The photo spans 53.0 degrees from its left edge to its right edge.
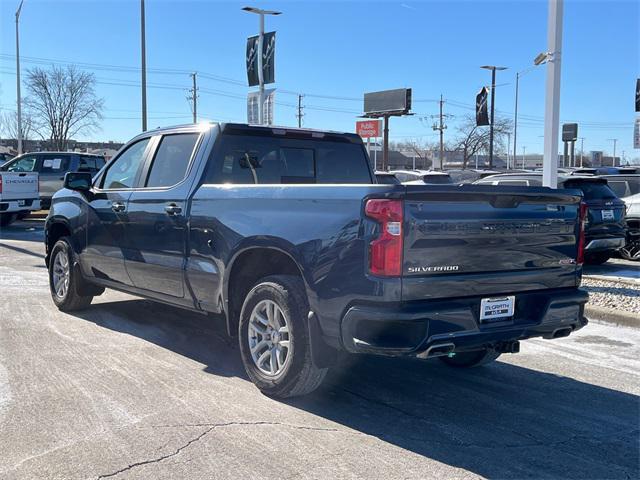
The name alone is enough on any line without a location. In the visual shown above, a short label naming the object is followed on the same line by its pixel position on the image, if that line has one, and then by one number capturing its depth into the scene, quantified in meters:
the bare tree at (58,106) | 57.25
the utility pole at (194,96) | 67.88
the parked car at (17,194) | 16.44
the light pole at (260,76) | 19.25
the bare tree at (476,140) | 68.69
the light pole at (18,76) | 33.56
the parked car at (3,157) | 31.12
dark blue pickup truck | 3.79
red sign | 31.65
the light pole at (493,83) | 43.16
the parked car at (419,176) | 13.90
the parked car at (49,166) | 19.08
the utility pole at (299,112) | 91.21
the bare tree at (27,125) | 59.69
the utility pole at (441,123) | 81.28
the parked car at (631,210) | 11.66
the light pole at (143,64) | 24.81
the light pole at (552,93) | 8.62
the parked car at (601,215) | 10.21
